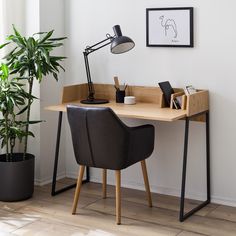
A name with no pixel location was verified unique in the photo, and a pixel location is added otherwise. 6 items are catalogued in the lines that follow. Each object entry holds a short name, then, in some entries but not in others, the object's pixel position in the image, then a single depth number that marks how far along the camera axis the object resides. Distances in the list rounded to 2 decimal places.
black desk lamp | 3.74
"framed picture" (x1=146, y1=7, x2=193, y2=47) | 3.84
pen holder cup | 4.09
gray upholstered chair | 3.37
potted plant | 3.81
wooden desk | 3.53
